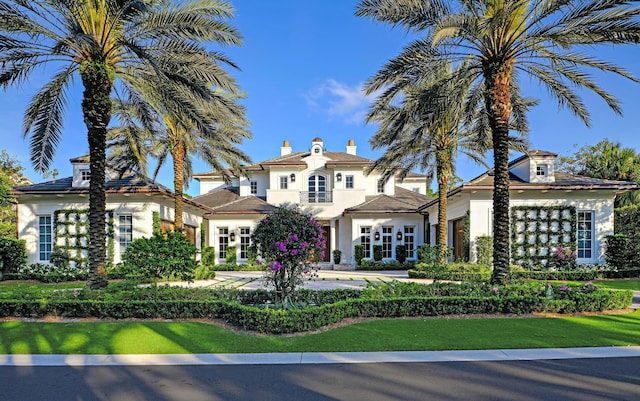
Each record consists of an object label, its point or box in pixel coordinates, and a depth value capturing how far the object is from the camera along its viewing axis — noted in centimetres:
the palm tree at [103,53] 1030
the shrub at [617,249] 1835
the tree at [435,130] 1189
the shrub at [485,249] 1853
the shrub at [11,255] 1800
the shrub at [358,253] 2472
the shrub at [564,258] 1817
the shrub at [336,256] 2570
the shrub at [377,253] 2484
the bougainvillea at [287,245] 888
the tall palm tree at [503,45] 991
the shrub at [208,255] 2283
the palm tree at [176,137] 1176
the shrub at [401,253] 2492
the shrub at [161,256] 992
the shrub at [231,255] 2525
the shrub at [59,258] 1917
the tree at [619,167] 2383
